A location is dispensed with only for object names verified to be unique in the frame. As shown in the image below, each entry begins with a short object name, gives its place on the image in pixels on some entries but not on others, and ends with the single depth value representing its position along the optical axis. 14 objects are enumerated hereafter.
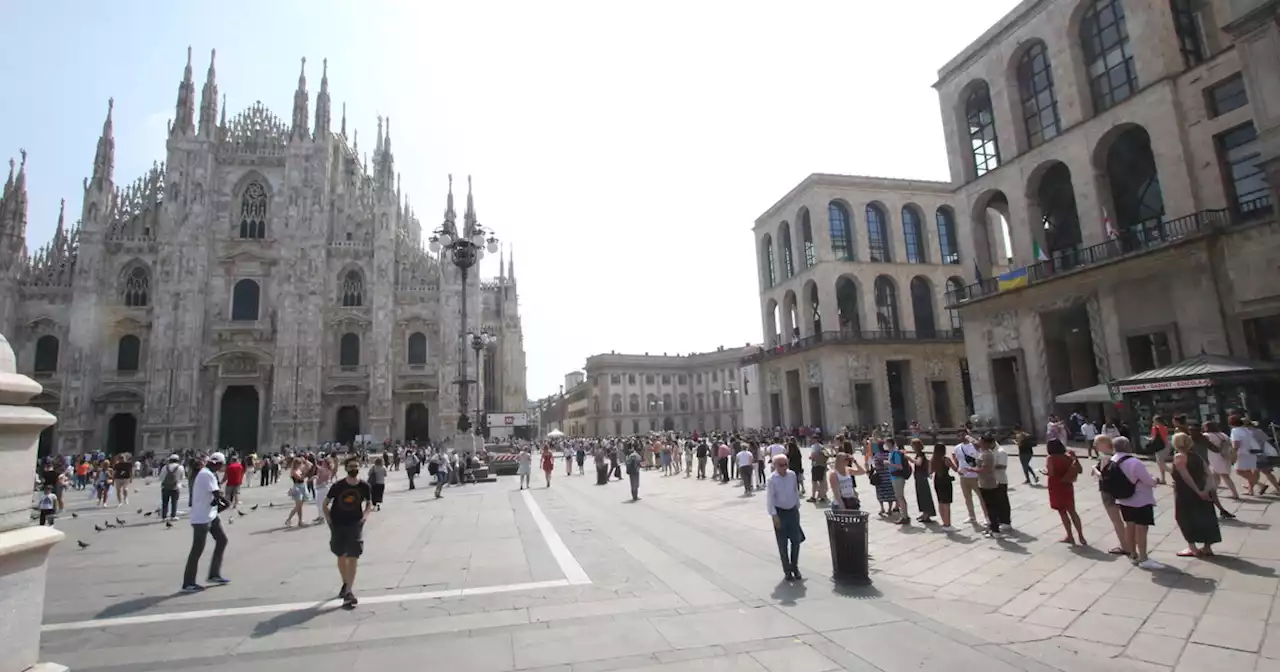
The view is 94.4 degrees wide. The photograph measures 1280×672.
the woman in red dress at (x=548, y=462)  19.70
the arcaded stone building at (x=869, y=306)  35.34
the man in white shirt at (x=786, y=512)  6.59
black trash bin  6.39
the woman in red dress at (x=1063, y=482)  7.41
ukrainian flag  22.09
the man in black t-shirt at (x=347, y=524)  6.20
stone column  2.34
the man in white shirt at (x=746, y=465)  15.17
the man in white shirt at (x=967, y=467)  9.52
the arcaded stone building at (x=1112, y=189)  15.94
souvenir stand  13.43
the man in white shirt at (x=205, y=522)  6.96
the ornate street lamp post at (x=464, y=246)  19.78
